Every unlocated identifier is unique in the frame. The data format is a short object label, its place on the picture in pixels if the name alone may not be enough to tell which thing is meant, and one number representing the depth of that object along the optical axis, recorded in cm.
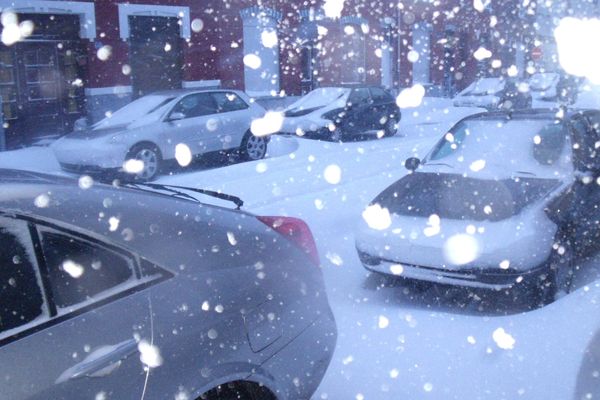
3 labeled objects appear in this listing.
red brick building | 1573
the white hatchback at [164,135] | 1130
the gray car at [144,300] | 199
